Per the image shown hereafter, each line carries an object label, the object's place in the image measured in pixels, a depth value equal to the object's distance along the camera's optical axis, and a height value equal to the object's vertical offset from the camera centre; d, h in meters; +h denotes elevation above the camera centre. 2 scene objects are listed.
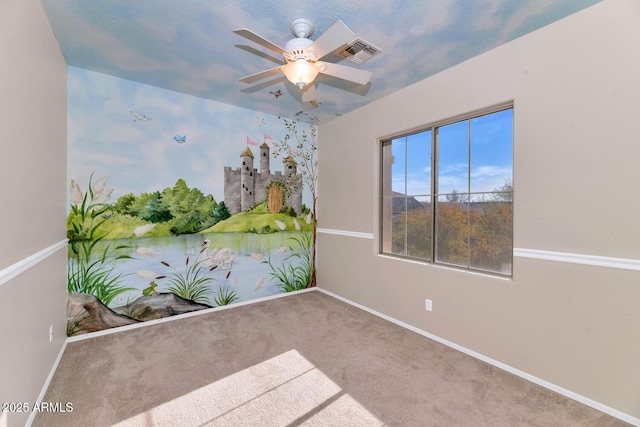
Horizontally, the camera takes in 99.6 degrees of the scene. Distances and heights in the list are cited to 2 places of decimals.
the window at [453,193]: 2.38 +0.20
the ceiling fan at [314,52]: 1.57 +1.02
